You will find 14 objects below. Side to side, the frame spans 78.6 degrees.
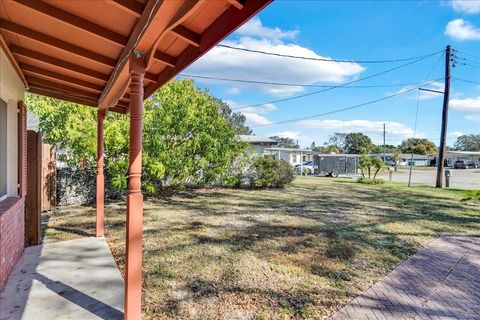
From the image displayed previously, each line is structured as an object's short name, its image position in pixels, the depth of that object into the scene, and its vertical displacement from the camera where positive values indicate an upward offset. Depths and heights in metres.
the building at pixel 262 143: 27.00 +0.45
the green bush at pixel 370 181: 17.22 -1.67
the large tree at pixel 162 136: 8.10 +0.20
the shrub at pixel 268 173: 13.46 -1.17
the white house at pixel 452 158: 46.90 -0.27
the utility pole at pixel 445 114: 16.20 +2.34
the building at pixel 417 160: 59.25 -1.08
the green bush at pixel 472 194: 5.07 -0.64
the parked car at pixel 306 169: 26.59 -1.77
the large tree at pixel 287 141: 78.62 +2.11
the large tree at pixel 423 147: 61.11 +1.73
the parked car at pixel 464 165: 43.59 -1.21
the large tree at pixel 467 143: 84.68 +4.43
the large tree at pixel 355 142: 63.12 +2.30
